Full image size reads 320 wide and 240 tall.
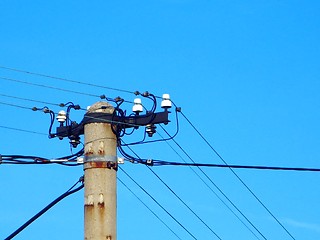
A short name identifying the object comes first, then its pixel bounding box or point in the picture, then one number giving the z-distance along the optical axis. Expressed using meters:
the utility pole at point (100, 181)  14.53
